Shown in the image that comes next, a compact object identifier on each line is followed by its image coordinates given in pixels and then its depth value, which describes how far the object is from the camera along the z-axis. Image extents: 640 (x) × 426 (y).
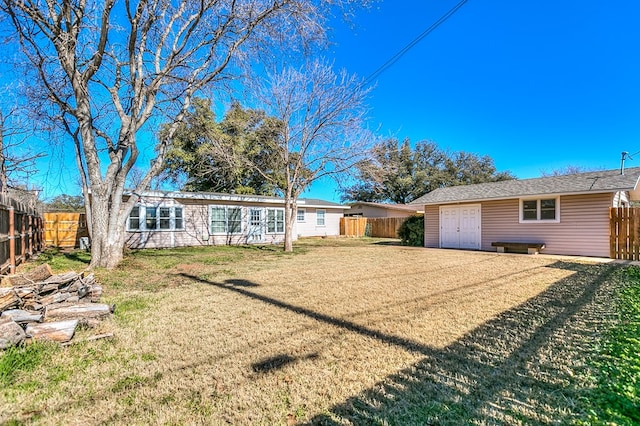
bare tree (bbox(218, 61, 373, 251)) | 12.84
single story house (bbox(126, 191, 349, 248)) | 14.19
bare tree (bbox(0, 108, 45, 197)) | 12.86
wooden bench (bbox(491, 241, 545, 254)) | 11.67
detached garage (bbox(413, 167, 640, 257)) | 10.58
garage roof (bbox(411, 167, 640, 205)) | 10.27
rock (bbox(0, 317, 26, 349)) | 3.05
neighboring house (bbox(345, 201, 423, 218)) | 28.02
